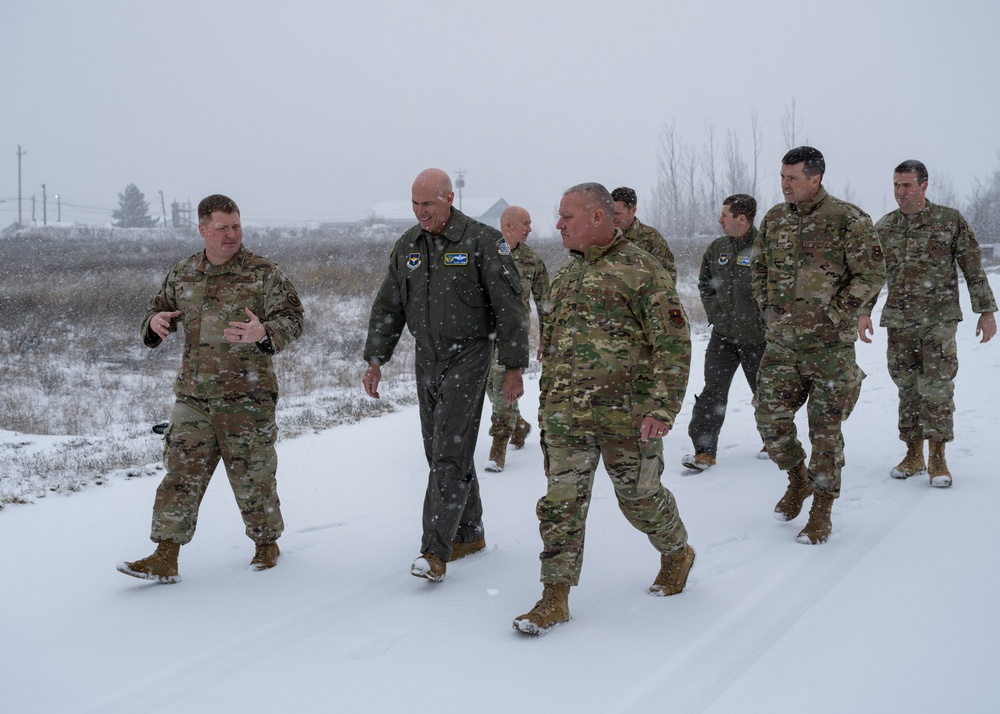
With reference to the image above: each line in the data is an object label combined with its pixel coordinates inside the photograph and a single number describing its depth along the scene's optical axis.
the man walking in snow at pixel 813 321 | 4.61
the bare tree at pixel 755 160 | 63.22
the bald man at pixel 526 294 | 6.66
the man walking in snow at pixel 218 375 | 4.17
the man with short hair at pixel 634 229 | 6.23
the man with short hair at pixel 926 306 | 5.76
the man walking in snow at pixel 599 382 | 3.50
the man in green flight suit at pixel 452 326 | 4.24
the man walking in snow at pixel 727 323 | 6.33
